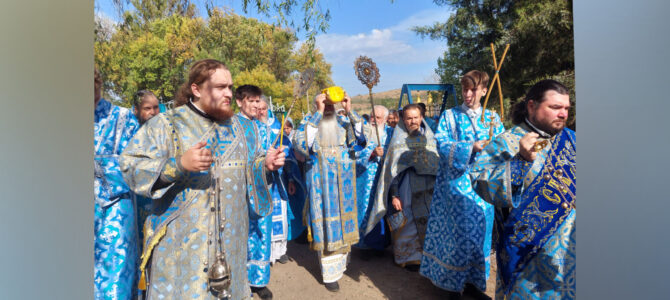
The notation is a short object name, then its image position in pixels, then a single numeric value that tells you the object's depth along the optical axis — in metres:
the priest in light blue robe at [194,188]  1.80
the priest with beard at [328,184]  4.02
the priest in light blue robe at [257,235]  3.73
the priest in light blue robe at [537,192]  1.91
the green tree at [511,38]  5.51
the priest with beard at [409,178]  4.27
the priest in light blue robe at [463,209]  3.35
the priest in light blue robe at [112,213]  2.49
